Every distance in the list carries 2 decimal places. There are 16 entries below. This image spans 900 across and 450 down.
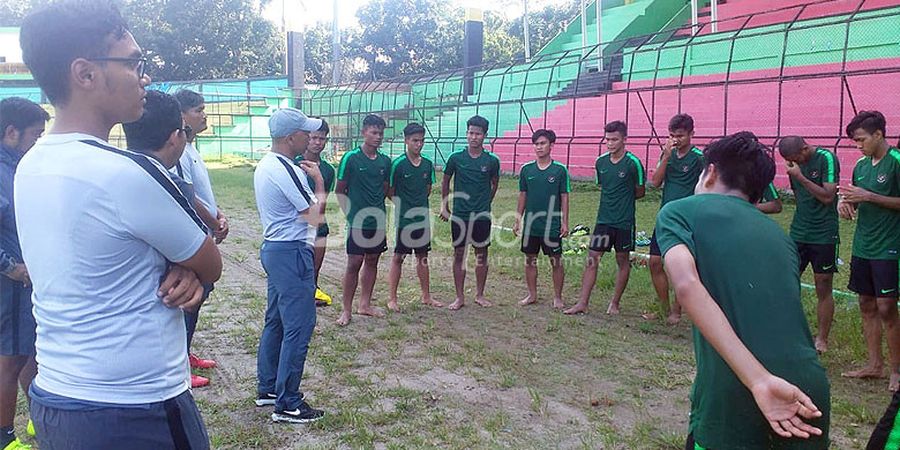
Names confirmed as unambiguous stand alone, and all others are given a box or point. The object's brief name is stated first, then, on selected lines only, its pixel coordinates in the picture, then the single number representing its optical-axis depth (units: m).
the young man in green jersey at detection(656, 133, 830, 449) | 1.93
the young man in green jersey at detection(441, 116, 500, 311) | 6.97
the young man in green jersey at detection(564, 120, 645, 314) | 6.46
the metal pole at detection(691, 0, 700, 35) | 18.82
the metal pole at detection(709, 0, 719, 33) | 18.09
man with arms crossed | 1.56
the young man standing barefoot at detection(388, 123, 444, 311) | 6.66
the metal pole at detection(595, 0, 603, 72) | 20.22
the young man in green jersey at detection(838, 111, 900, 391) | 4.42
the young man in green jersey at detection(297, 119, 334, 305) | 6.01
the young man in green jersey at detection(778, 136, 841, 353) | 4.95
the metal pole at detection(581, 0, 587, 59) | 21.05
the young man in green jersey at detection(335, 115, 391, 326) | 6.24
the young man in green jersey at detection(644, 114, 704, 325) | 5.91
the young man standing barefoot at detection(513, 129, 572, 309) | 6.85
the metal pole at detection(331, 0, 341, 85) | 34.47
